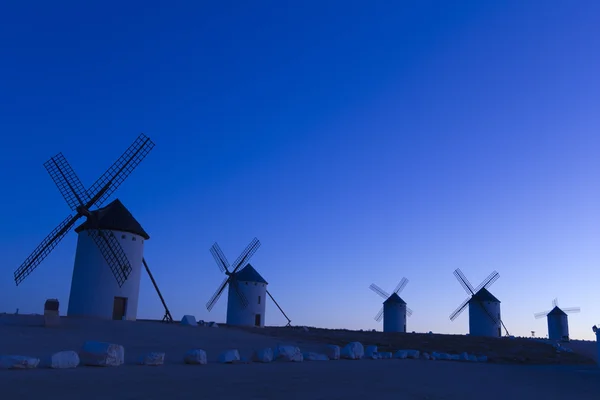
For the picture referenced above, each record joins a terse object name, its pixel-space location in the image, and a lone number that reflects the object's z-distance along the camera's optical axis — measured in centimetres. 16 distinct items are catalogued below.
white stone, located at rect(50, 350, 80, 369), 1130
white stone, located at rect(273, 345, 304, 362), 1667
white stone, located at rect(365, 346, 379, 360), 2153
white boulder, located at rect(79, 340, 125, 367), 1213
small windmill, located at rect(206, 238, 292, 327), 5038
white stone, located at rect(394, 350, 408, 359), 2317
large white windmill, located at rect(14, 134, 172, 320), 2986
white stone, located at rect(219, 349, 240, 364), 1481
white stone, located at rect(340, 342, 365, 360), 2038
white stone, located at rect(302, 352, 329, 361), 1816
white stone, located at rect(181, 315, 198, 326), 3022
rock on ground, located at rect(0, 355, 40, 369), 1070
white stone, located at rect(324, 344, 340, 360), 1959
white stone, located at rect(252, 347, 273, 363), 1593
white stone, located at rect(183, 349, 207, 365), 1394
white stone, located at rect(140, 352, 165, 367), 1311
